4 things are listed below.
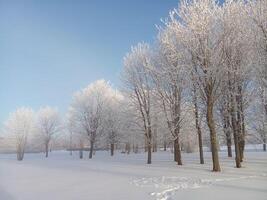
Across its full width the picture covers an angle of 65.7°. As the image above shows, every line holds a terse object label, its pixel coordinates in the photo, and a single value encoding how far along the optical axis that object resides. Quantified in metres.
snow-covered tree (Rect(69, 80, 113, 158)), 35.72
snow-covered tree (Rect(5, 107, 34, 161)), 41.10
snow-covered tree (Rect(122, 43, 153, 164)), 21.24
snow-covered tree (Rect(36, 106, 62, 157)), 46.96
